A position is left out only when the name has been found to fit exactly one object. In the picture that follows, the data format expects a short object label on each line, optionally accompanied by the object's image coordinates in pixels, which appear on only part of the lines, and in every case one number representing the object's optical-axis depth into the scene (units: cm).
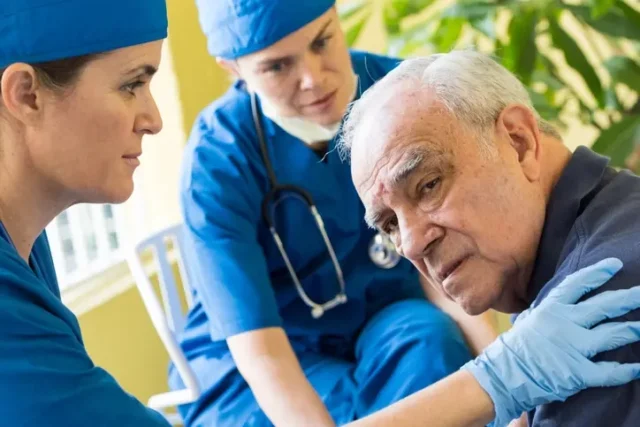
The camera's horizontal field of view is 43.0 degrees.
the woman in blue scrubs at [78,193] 96
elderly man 105
